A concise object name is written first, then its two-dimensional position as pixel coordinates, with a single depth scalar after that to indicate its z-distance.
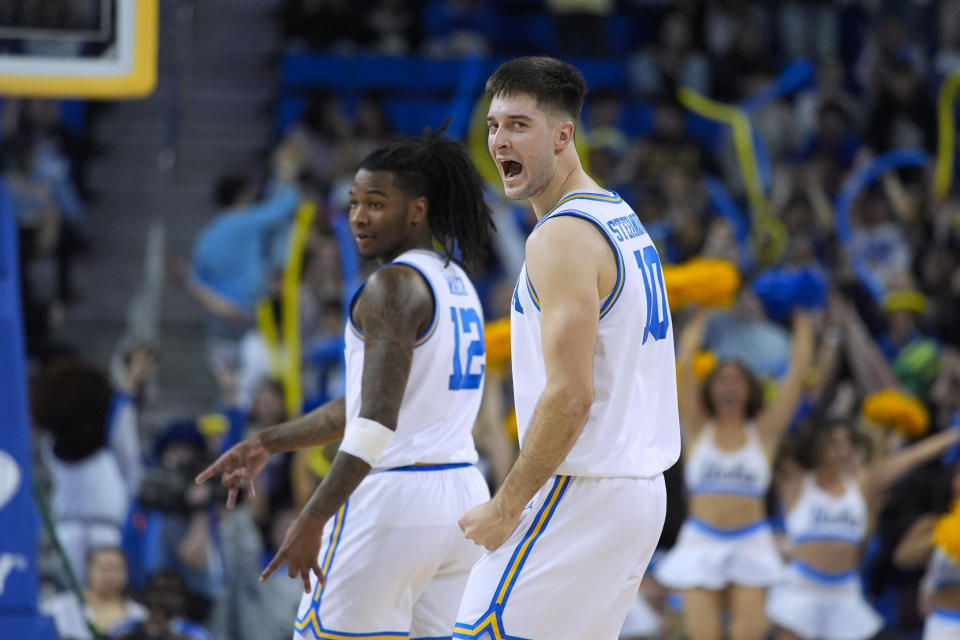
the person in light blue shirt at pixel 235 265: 21.05
